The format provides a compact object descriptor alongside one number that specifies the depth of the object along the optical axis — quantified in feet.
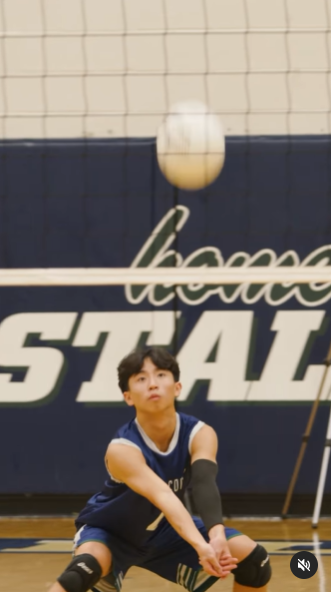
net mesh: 50.62
